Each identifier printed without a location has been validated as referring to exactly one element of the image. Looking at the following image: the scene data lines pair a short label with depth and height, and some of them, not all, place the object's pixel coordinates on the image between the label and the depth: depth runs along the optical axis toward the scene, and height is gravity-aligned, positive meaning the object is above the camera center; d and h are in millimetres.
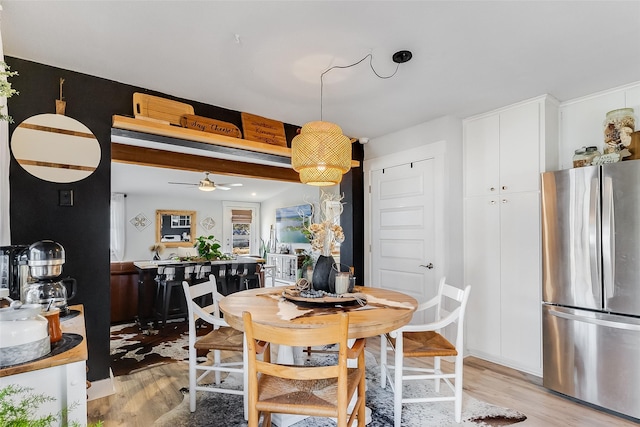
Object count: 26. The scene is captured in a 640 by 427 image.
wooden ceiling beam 4305 +915
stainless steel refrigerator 2254 -437
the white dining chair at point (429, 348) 2086 -806
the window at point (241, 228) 9406 -86
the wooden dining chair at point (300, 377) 1437 -657
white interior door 3482 -32
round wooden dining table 1655 -484
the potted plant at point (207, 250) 5098 -372
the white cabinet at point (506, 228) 2959 -40
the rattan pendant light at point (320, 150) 2189 +495
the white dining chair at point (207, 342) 2191 -788
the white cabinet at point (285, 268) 7914 -1039
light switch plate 2398 +203
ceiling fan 6035 +723
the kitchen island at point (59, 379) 1040 -488
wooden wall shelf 2594 +737
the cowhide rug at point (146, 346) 3064 -1246
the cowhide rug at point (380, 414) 2145 -1264
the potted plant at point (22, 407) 779 -490
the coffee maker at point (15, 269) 1707 -218
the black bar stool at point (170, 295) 4289 -906
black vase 2293 -357
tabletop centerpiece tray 2051 -464
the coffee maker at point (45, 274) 1624 -237
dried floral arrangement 2361 -73
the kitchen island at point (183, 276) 4312 -693
